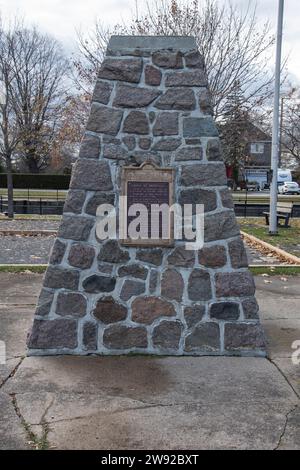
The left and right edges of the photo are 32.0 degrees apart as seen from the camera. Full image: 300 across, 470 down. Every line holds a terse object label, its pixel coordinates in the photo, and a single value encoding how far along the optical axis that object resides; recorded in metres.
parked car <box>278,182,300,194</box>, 52.09
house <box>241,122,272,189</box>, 59.84
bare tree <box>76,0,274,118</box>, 18.09
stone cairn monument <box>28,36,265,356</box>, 5.12
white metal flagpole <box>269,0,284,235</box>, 15.18
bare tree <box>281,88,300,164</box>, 26.74
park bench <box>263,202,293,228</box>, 18.20
